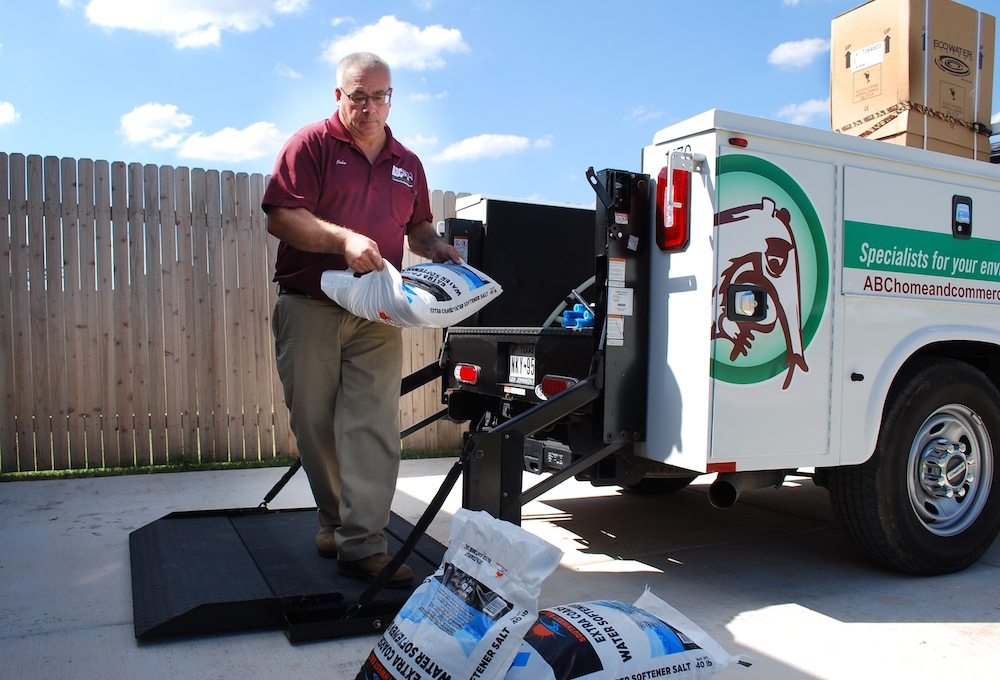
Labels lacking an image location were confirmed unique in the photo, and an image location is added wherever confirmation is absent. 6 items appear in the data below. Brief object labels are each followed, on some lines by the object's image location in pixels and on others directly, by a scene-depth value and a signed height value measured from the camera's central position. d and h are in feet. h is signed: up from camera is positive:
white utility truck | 9.96 -0.39
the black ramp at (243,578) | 9.04 -3.58
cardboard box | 13.06 +4.29
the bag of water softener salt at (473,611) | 6.10 -2.46
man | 10.10 -0.14
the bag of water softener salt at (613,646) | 6.50 -2.93
